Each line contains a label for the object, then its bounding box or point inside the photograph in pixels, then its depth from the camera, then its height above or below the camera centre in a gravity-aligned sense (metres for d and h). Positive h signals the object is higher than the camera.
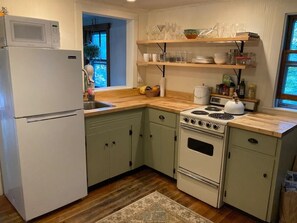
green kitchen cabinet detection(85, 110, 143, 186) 2.67 -0.98
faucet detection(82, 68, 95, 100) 3.09 -0.31
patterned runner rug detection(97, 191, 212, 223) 2.33 -1.49
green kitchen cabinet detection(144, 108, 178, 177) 2.90 -0.97
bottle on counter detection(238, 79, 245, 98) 2.81 -0.30
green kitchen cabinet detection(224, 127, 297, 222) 2.13 -0.96
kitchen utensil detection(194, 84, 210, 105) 3.05 -0.40
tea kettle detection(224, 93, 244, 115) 2.60 -0.47
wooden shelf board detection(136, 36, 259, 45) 2.52 +0.25
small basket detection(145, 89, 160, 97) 3.61 -0.47
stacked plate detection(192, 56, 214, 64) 2.95 +0.03
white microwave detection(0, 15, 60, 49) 1.94 +0.21
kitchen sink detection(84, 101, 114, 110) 3.05 -0.57
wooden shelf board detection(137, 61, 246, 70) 2.63 -0.04
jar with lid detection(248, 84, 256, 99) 2.77 -0.31
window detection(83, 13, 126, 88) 4.82 +0.26
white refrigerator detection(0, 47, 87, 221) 1.98 -0.61
